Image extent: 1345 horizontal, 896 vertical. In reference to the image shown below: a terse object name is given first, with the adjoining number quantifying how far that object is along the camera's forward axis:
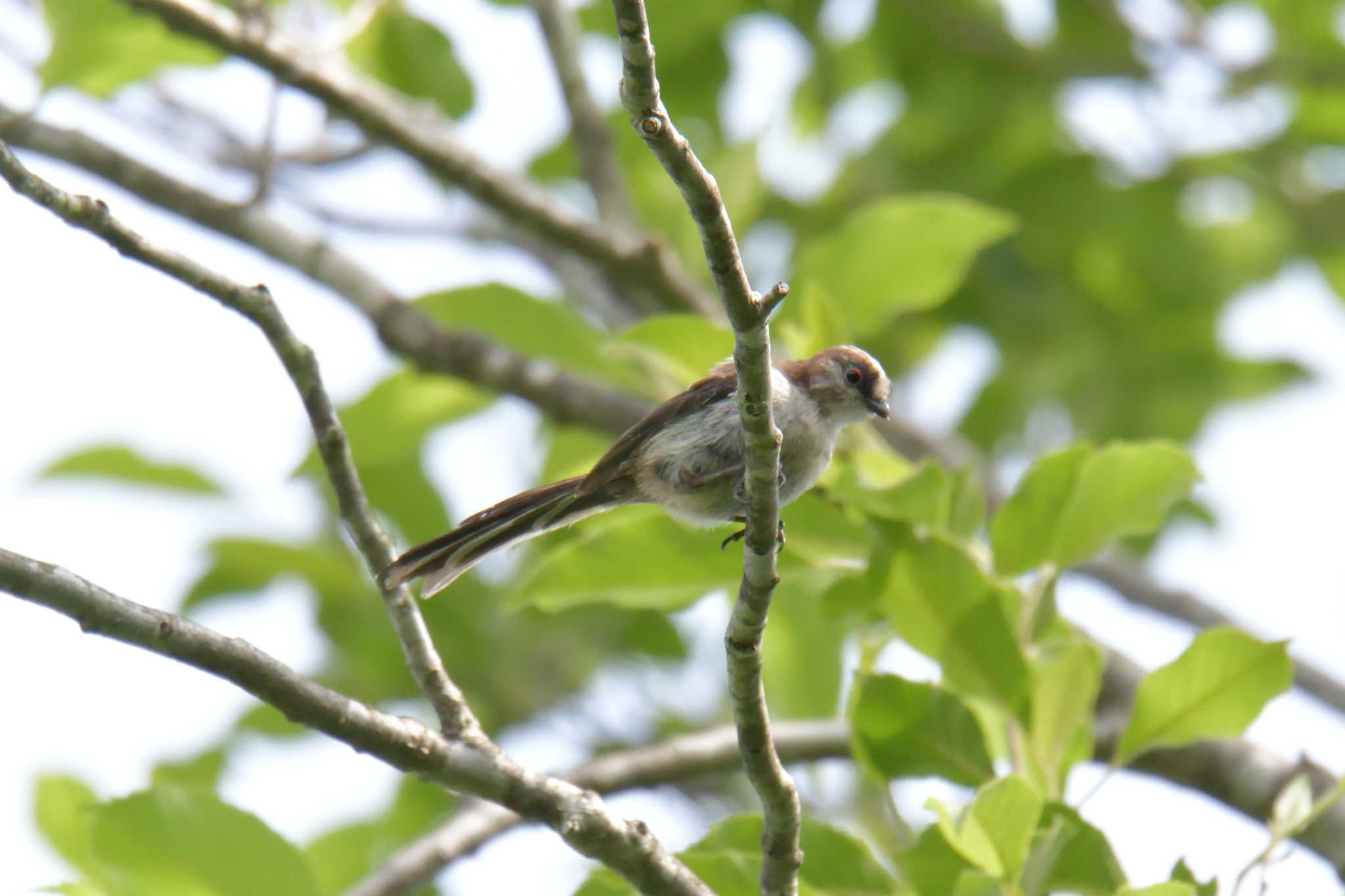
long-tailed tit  8.60
